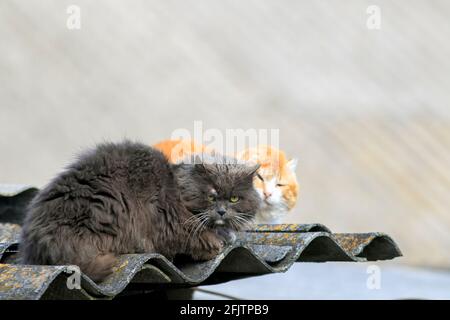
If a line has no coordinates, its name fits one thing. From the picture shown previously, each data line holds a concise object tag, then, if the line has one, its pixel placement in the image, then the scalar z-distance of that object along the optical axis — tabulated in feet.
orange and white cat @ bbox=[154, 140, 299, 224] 25.38
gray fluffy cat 13.74
